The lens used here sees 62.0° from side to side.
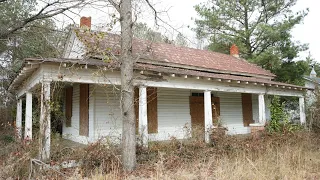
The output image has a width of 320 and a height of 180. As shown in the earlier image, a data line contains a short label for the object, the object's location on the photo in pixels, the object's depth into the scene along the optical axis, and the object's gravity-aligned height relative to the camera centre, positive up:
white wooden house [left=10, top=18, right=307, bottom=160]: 7.71 +0.67
